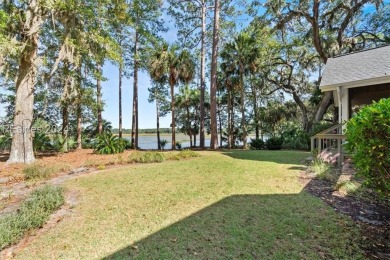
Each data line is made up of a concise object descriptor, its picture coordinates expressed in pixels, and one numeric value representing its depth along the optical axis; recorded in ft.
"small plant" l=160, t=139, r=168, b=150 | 71.22
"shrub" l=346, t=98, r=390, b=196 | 9.90
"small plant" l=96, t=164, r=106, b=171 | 25.83
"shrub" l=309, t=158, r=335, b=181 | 18.53
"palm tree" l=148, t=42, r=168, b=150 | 55.11
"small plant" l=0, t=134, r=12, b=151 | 46.62
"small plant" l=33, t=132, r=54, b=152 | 44.07
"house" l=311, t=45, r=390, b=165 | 23.95
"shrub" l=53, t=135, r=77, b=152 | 45.54
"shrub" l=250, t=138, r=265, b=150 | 55.52
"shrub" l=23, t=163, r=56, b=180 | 21.25
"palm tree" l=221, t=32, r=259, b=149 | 57.06
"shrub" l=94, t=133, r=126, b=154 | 36.94
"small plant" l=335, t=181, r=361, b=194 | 15.67
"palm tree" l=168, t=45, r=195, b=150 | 55.52
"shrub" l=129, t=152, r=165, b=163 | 29.50
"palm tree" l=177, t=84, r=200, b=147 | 78.69
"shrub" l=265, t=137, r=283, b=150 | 52.43
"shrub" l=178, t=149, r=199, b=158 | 31.89
